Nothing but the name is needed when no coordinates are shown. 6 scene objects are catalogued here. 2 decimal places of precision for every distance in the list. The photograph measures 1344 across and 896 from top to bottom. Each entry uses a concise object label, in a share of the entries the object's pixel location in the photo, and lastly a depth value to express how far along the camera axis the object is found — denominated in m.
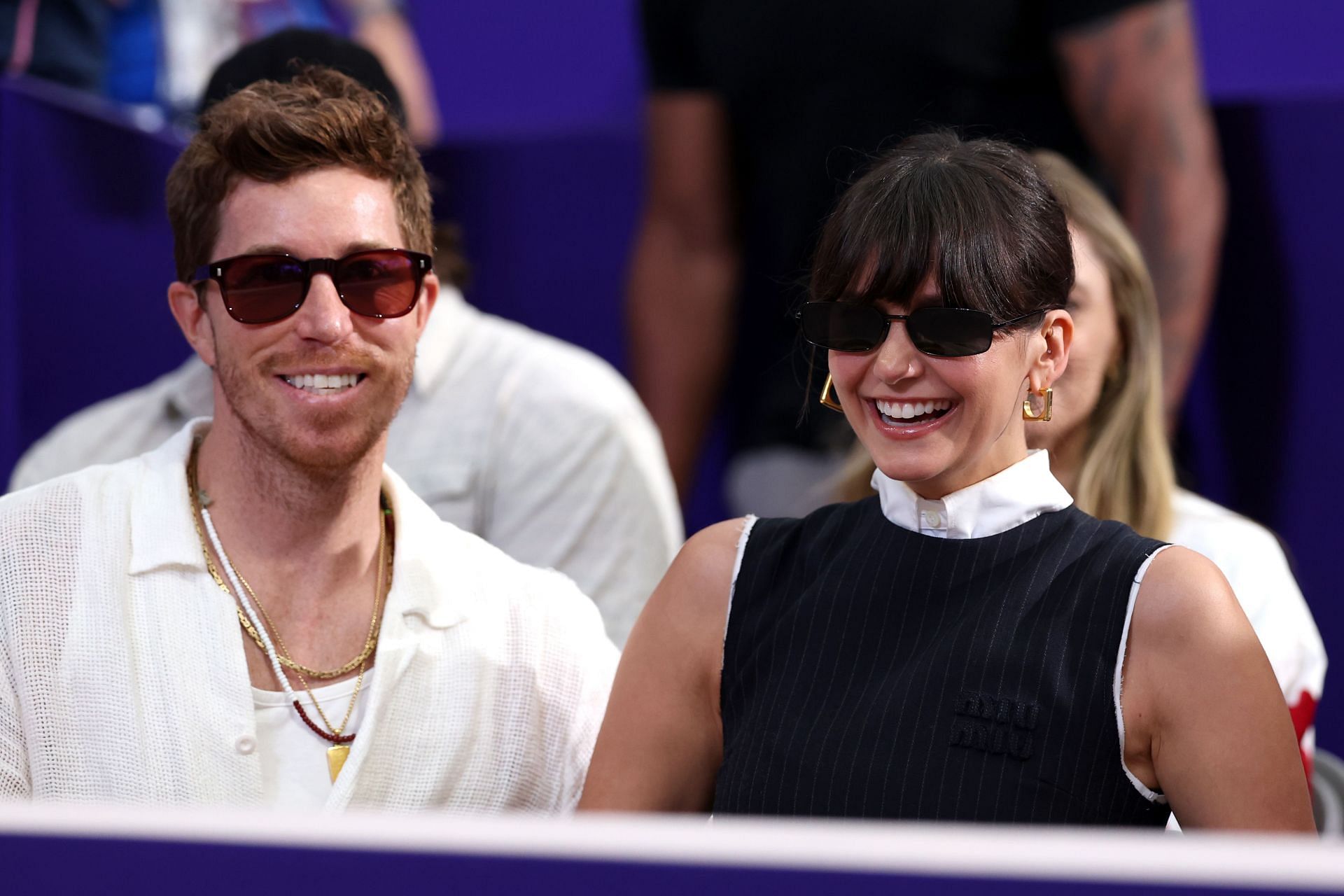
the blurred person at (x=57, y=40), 6.17
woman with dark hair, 2.98
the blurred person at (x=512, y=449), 5.14
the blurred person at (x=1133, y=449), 4.43
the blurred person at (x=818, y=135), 5.66
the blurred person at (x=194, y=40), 6.95
